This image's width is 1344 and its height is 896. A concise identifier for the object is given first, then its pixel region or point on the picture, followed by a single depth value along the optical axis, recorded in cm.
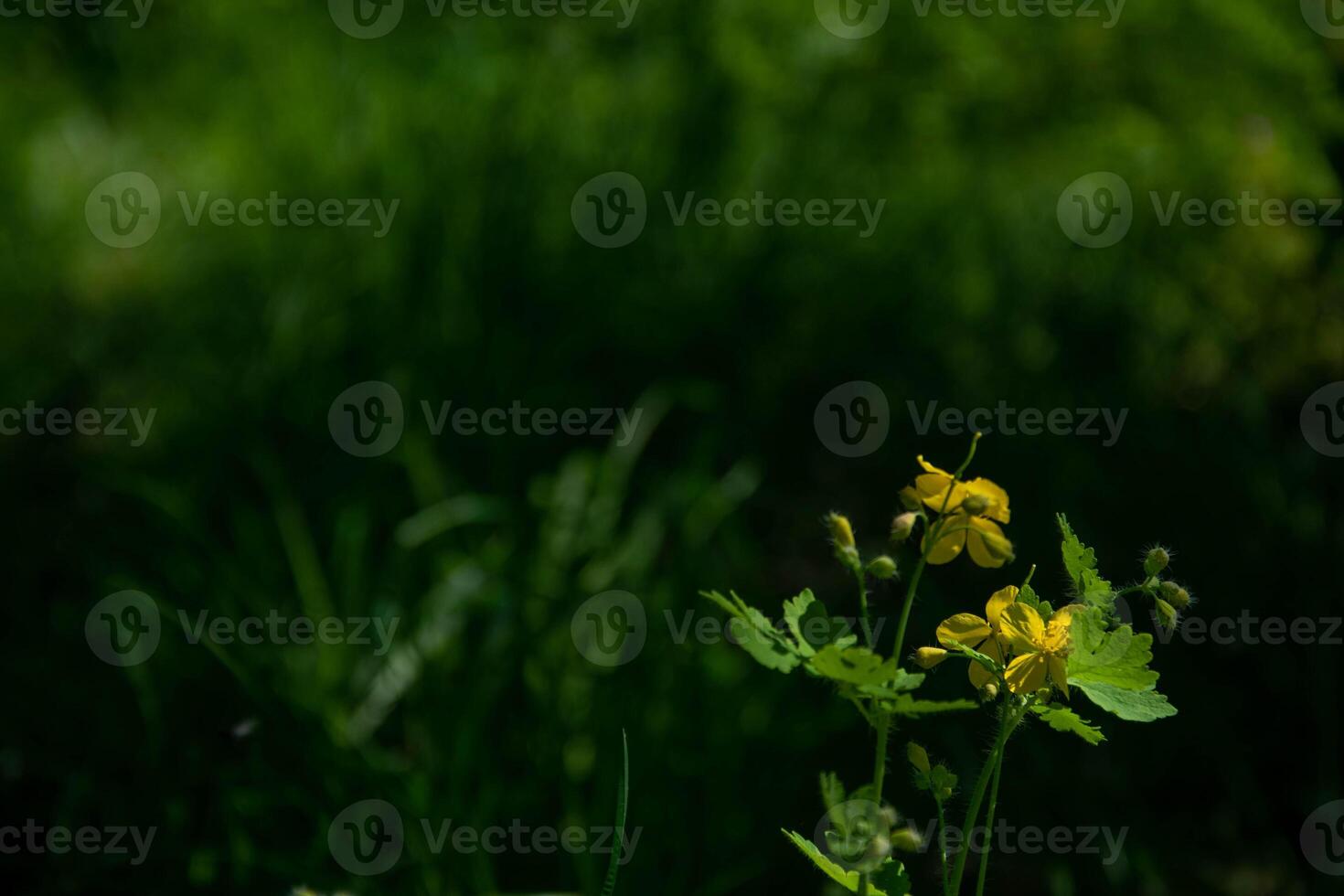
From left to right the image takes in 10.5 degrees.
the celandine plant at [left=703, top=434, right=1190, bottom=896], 133
